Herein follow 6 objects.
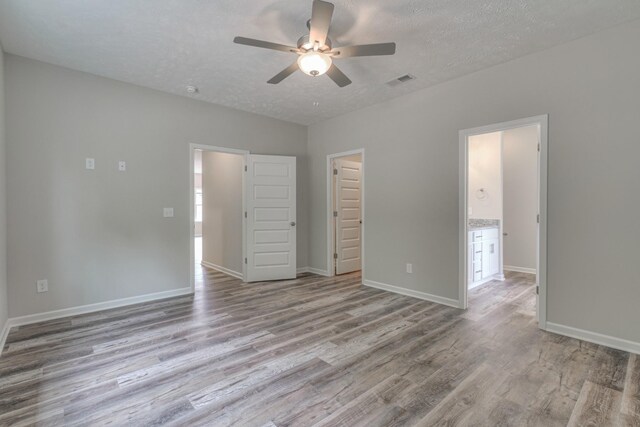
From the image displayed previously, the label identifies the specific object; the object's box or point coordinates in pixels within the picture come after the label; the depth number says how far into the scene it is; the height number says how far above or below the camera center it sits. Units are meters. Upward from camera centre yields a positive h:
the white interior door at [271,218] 4.93 -0.11
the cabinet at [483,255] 4.49 -0.70
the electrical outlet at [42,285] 3.24 -0.79
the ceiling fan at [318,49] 2.20 +1.26
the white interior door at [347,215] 5.42 -0.07
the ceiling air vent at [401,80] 3.55 +1.59
